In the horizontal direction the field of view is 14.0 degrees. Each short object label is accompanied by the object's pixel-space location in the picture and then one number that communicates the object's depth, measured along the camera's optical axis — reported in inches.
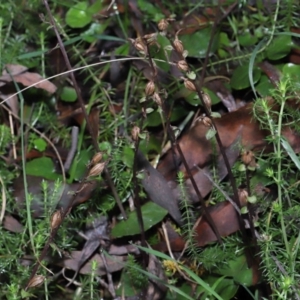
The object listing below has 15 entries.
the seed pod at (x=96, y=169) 28.3
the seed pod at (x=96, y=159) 28.5
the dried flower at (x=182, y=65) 29.2
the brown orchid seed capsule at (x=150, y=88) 29.1
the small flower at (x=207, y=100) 29.7
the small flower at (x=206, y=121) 29.4
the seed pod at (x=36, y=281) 28.9
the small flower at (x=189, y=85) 29.5
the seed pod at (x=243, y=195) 29.8
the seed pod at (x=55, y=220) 28.4
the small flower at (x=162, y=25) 30.2
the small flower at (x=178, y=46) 29.4
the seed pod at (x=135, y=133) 29.7
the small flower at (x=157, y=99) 29.4
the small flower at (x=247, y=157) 29.2
